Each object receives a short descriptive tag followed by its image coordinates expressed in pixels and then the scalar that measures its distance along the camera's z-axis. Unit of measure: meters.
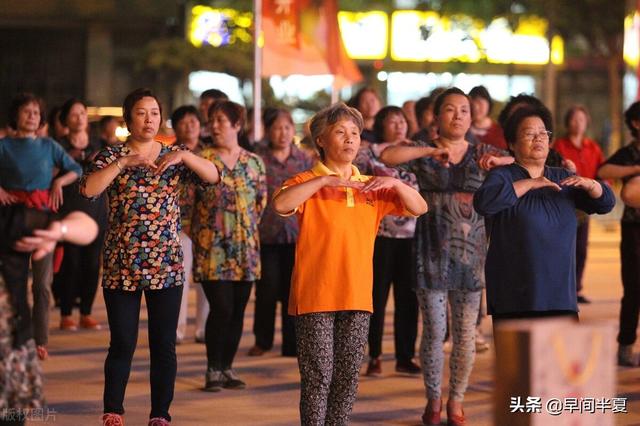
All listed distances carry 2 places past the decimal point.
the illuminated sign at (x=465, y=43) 41.06
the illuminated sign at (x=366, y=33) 42.50
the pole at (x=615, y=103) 36.29
